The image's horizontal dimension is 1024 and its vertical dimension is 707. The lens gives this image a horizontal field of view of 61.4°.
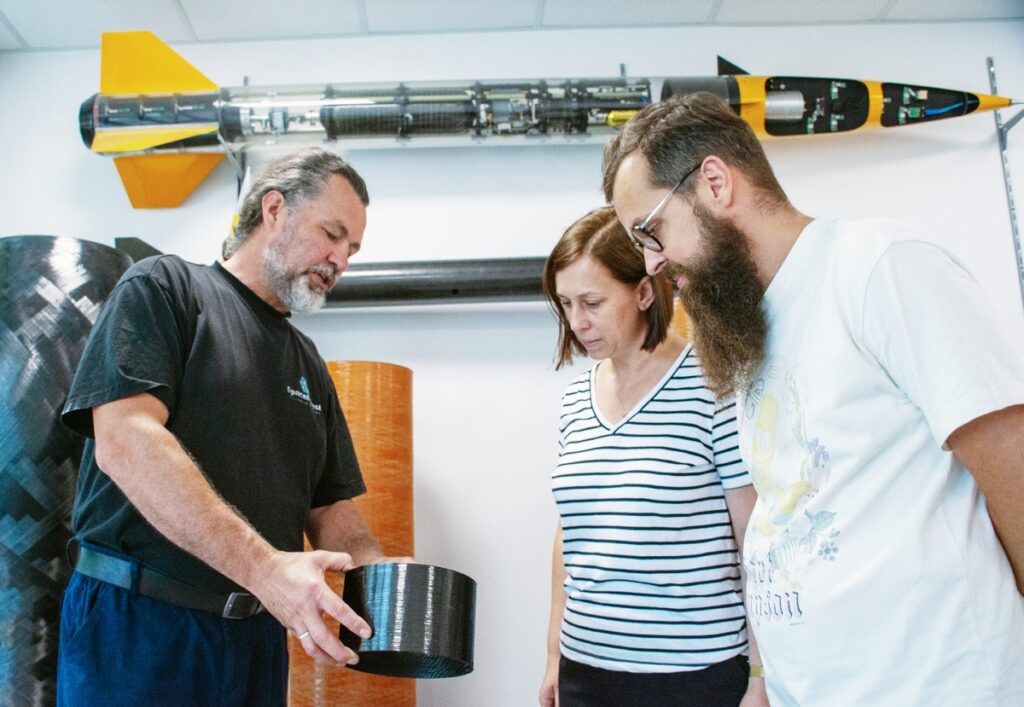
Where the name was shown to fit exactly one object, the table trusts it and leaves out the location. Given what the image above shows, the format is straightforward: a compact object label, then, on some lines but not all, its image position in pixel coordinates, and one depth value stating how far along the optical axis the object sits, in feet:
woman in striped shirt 4.59
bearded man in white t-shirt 2.79
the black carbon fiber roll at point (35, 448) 5.90
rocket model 8.69
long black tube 8.55
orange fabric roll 6.89
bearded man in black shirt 3.87
